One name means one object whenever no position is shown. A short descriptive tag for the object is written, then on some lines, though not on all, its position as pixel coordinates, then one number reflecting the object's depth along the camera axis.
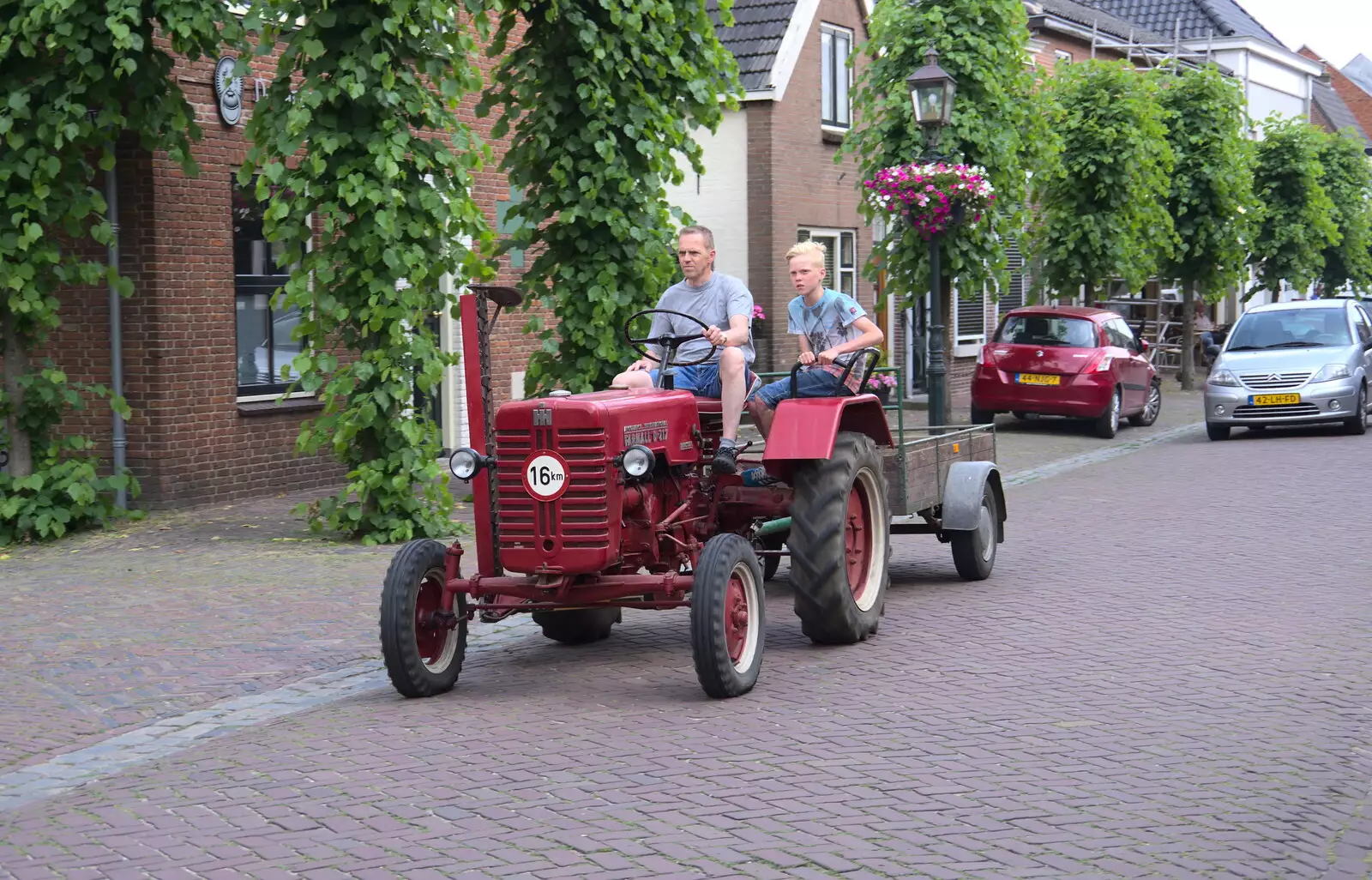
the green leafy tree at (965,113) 22.11
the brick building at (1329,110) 59.28
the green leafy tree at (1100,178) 26.23
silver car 21.72
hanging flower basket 19.20
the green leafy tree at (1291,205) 37.03
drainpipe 13.98
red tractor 7.48
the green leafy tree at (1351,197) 41.81
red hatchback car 22.42
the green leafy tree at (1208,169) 30.59
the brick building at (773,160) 25.00
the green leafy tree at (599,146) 13.34
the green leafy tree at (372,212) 11.94
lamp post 17.78
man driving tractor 8.56
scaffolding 35.25
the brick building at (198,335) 14.45
